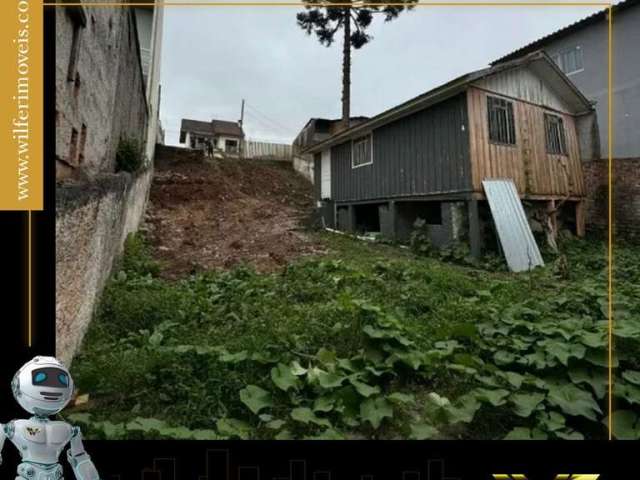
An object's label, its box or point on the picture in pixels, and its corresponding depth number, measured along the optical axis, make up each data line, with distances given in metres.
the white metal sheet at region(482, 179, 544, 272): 7.29
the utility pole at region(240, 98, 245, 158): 24.36
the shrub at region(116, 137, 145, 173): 6.85
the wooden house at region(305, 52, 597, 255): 8.03
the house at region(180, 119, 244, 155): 36.59
